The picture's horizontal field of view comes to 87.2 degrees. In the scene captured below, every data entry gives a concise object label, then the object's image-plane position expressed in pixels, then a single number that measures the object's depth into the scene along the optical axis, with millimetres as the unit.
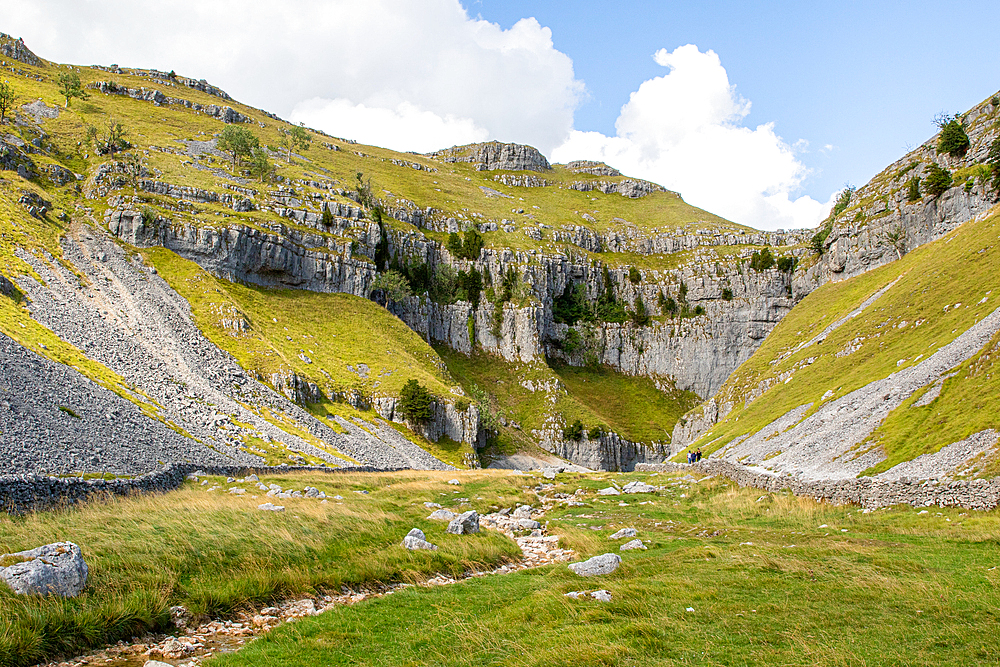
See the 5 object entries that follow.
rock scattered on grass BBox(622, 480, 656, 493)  41475
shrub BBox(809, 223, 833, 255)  105394
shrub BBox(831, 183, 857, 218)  131750
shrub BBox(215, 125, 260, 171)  126625
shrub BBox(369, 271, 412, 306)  111562
